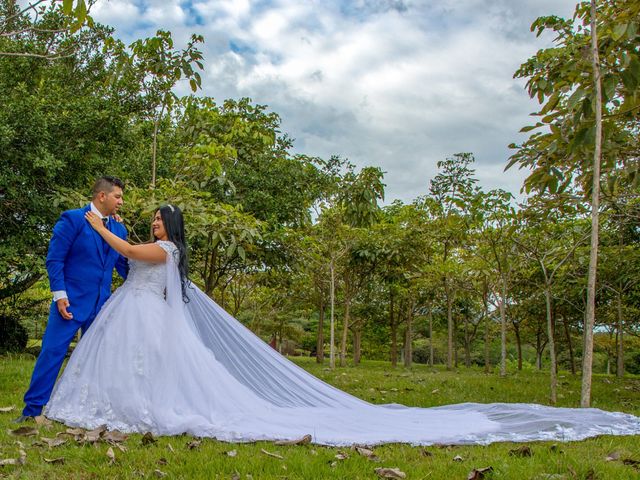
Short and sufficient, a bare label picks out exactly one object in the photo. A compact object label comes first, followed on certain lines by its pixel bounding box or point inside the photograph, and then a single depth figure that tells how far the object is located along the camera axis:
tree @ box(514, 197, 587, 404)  7.07
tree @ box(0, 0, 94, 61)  3.80
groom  4.44
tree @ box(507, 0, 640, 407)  4.72
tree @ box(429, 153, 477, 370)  7.57
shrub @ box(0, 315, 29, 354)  13.27
